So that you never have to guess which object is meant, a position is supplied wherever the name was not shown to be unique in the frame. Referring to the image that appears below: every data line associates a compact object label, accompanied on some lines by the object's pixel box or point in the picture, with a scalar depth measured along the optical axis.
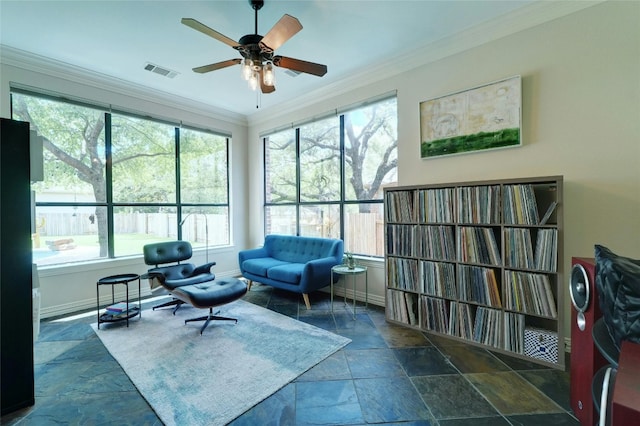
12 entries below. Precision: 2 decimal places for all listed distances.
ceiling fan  1.90
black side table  2.93
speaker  1.47
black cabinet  1.69
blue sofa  3.41
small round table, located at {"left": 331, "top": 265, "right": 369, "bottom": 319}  3.16
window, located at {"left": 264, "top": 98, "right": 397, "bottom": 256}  3.60
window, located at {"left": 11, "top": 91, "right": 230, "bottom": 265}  3.30
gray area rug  1.77
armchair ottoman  2.73
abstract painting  2.48
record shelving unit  2.14
